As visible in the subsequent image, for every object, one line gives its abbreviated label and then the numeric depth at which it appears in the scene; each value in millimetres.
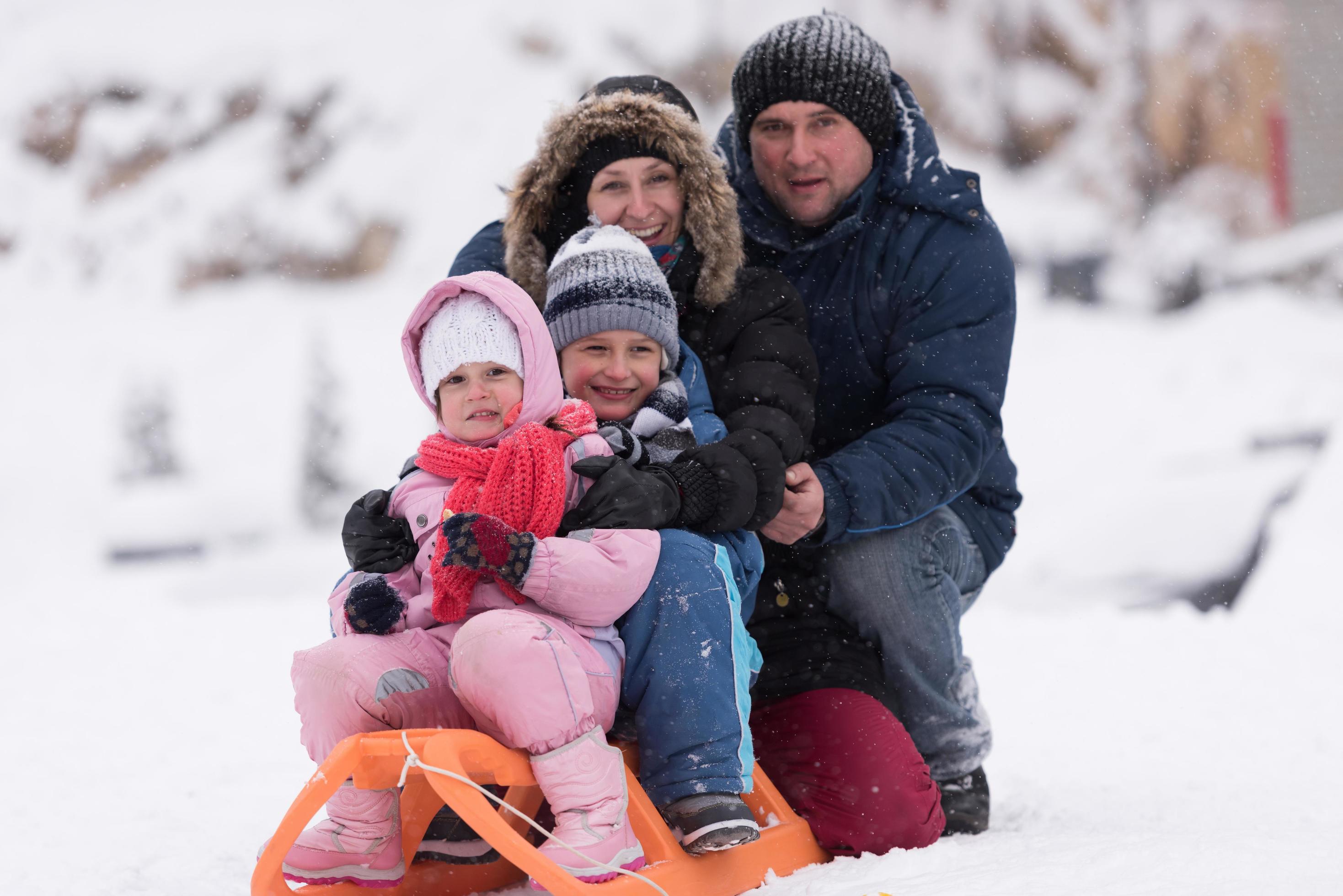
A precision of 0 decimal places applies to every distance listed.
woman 9508
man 9681
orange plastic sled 9054
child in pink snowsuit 9109
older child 9191
